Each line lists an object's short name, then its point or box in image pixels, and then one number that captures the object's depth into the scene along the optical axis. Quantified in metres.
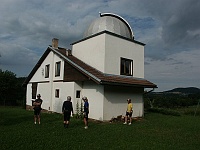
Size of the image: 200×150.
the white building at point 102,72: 14.48
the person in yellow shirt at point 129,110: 13.29
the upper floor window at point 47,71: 21.01
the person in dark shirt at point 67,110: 11.48
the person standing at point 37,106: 12.34
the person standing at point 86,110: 11.47
